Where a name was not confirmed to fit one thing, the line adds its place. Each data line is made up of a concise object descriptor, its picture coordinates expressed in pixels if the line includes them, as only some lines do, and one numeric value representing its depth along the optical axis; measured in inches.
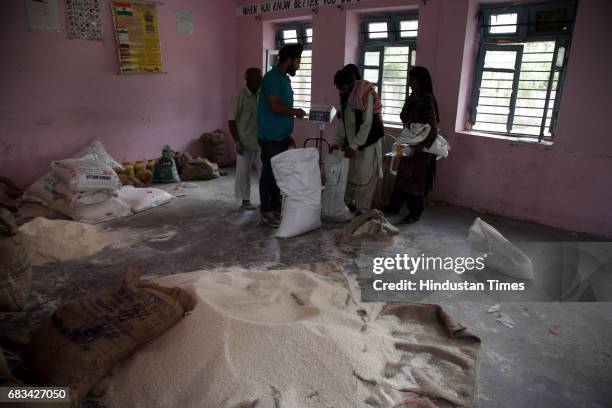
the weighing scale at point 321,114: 153.9
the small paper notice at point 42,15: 175.6
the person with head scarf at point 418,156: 145.6
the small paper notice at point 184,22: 225.3
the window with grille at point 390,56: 187.6
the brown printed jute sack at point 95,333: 65.1
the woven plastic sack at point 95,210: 149.9
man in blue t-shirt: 141.6
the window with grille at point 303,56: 229.3
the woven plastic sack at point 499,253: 113.3
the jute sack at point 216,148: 247.9
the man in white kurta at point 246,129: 162.4
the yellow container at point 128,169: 201.6
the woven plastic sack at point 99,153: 192.2
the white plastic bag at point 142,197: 167.3
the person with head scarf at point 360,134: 147.2
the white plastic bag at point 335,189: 152.2
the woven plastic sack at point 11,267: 91.0
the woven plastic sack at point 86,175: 149.4
